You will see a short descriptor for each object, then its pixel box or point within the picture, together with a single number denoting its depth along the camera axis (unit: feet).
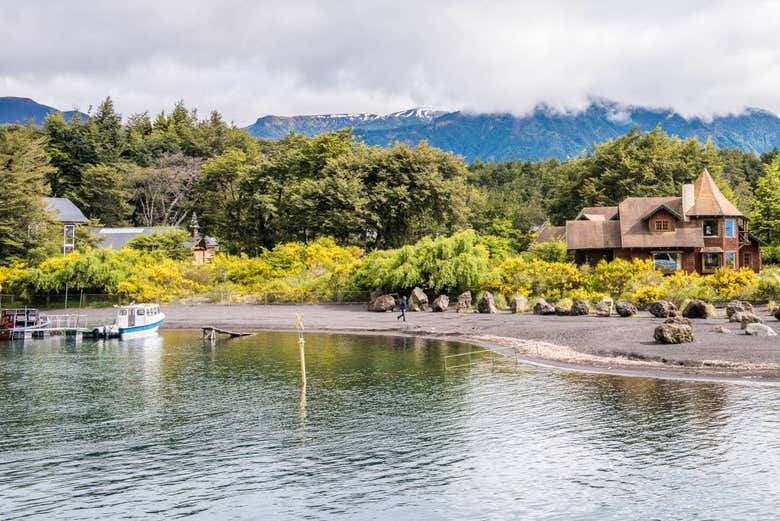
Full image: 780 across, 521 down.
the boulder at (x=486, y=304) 177.47
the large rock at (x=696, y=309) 143.54
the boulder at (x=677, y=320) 121.69
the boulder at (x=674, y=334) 112.68
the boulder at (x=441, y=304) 188.78
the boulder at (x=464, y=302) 186.70
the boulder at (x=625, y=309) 153.48
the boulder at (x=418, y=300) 192.34
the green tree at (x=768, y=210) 264.11
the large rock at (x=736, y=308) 137.86
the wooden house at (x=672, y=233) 208.85
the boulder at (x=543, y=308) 167.63
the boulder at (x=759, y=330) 115.21
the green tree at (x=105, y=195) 356.79
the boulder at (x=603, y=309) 158.81
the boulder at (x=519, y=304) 174.81
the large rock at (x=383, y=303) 192.24
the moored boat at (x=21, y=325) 169.89
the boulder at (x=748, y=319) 123.54
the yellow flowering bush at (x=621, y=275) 174.81
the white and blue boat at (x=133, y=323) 162.81
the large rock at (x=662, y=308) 149.79
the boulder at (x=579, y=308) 162.61
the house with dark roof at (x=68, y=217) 298.76
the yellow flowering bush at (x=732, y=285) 162.20
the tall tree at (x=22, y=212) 225.56
